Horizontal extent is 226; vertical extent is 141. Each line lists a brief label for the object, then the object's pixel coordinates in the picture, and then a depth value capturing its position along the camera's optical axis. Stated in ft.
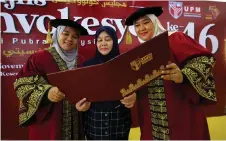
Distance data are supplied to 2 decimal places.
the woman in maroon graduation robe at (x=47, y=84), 4.38
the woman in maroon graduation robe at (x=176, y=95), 3.99
